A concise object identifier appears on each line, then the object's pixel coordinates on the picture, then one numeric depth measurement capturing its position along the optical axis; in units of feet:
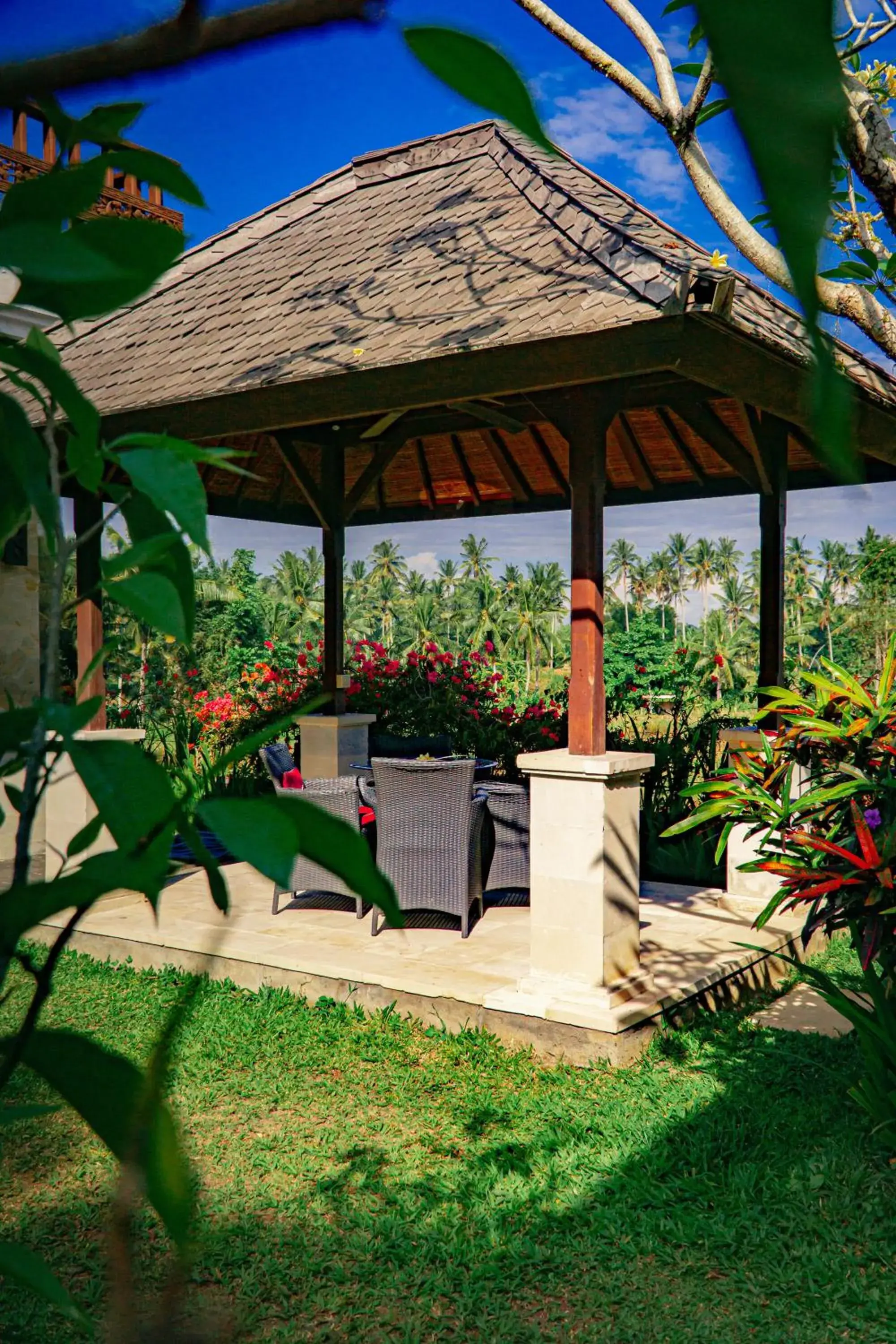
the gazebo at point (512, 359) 14.70
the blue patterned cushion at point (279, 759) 24.29
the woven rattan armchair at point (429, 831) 19.56
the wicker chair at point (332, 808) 18.15
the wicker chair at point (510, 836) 20.97
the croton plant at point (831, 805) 11.78
